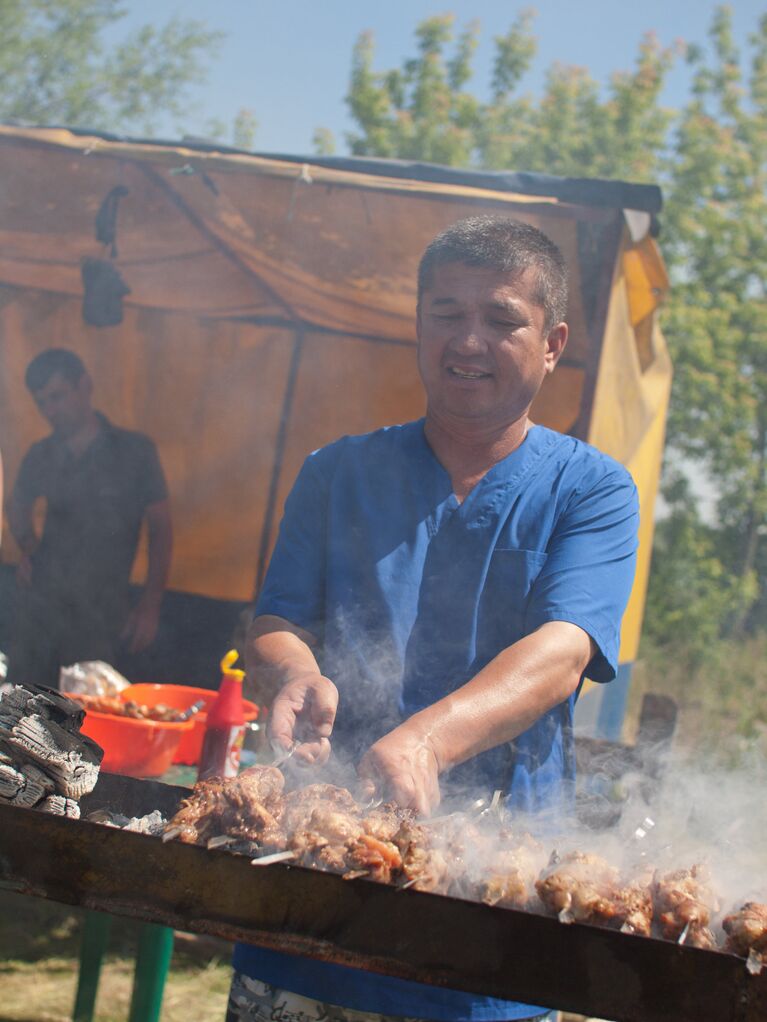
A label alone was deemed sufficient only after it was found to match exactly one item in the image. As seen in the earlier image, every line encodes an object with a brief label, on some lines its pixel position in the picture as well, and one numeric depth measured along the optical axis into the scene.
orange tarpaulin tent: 4.79
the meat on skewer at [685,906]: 1.78
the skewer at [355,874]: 1.69
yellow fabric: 4.91
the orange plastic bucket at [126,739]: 3.22
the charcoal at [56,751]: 2.05
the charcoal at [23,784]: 2.01
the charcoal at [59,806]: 2.05
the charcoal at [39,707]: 2.13
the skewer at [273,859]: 1.70
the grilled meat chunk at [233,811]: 1.89
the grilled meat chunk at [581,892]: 1.73
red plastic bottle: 3.08
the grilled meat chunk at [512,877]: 1.81
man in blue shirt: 2.15
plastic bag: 3.89
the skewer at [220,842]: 1.79
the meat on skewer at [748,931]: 1.65
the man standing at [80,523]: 5.37
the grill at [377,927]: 1.57
